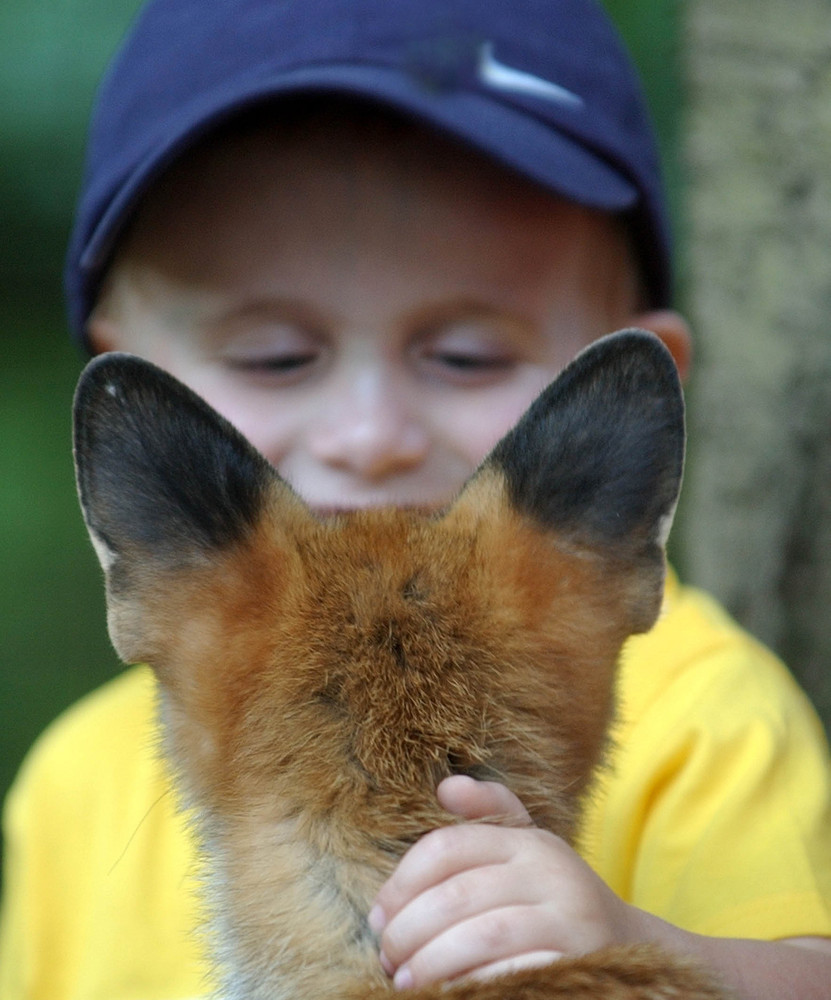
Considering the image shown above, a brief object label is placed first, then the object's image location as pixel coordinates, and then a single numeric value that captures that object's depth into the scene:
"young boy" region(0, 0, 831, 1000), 4.15
